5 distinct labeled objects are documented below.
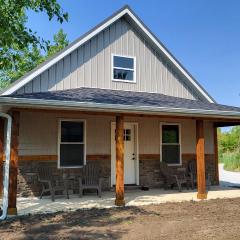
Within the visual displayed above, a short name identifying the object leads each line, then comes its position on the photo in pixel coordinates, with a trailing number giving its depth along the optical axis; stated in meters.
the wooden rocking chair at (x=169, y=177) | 8.81
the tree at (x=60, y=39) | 21.05
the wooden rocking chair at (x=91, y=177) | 7.61
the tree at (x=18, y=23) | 6.36
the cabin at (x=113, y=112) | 6.70
